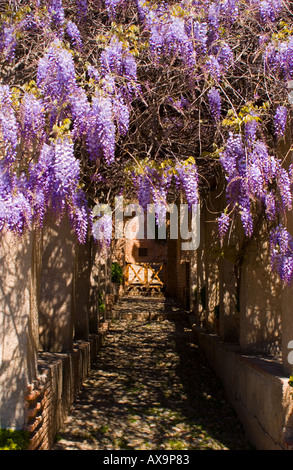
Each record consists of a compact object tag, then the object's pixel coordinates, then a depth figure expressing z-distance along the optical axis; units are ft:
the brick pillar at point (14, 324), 11.53
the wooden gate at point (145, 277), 60.64
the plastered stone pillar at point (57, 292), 18.08
